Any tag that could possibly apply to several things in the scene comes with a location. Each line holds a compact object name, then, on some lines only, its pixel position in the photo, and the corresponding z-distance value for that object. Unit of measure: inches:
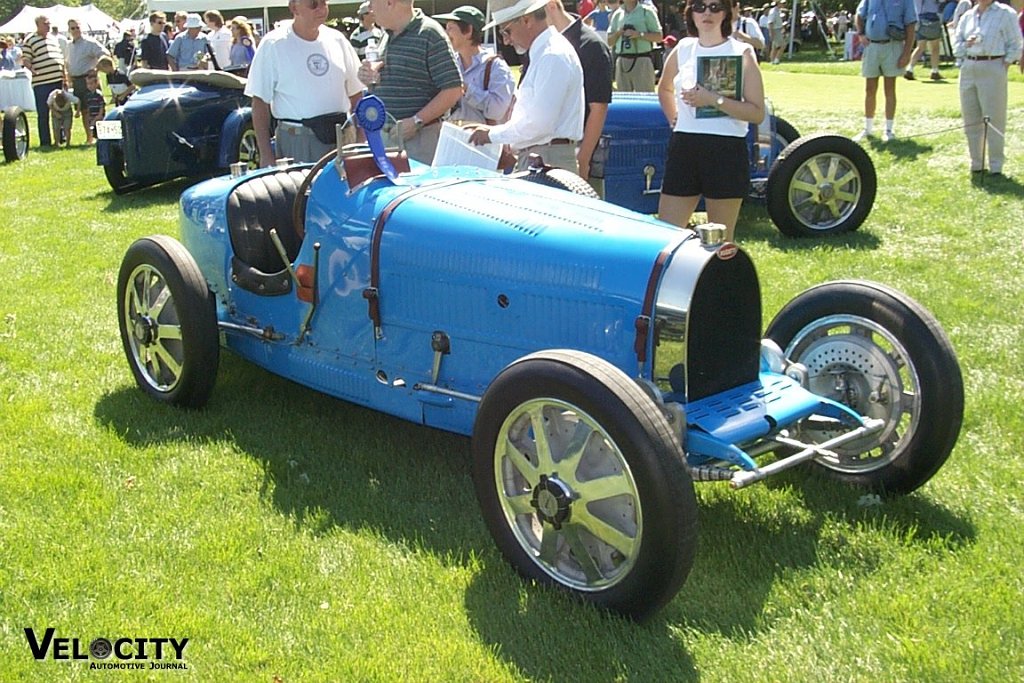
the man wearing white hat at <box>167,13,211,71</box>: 700.0
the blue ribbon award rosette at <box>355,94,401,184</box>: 174.1
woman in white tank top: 223.0
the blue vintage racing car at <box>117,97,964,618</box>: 125.1
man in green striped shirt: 239.3
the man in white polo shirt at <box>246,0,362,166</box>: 256.7
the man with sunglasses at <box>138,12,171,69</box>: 691.4
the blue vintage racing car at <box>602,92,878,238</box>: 323.6
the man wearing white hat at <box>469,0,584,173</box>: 202.7
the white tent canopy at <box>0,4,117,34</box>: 1572.3
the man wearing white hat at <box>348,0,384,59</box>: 561.1
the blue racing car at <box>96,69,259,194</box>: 432.5
